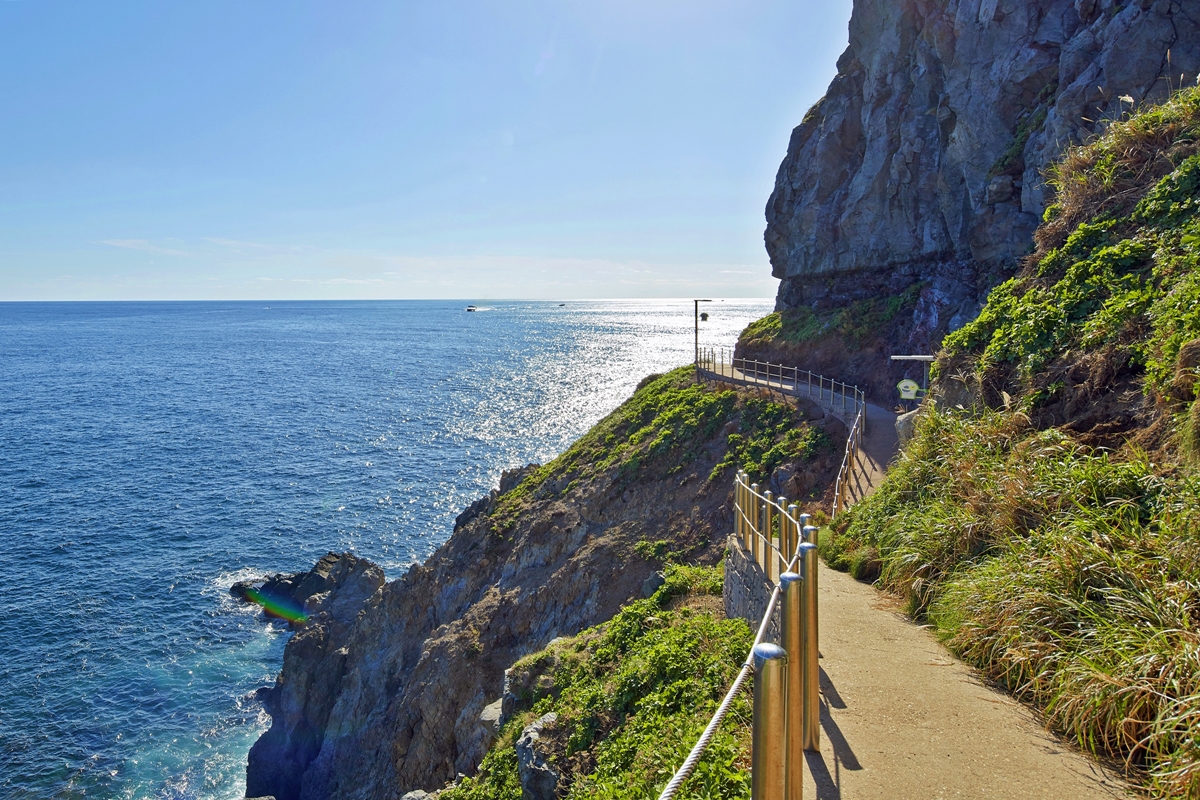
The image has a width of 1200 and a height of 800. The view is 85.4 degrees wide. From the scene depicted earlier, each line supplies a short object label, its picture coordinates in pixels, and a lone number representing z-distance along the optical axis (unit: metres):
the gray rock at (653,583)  14.61
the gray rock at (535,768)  8.47
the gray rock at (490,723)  13.45
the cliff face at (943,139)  21.78
